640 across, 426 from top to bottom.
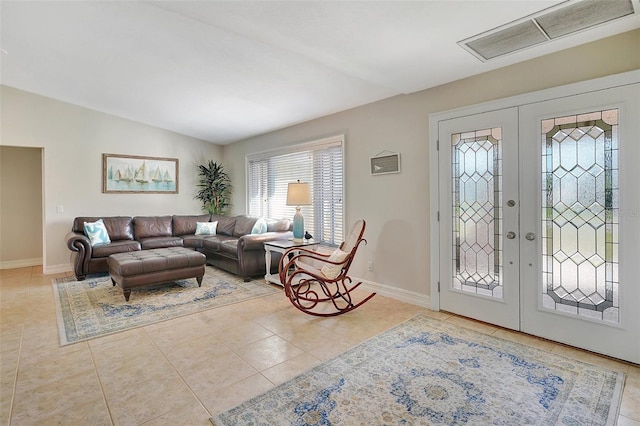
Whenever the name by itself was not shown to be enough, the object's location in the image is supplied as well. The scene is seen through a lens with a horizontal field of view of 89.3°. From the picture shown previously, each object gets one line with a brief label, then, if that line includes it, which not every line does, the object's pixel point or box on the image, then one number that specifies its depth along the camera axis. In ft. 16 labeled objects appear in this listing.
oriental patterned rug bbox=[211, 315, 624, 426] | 5.92
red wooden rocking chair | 11.31
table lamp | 14.48
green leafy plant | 23.41
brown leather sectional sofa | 15.65
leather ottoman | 12.48
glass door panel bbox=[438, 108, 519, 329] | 9.62
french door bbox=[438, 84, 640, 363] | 7.83
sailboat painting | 19.77
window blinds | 15.66
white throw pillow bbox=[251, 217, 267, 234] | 17.62
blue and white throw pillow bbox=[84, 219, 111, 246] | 16.80
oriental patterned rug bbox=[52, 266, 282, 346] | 10.21
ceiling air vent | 6.88
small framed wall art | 12.66
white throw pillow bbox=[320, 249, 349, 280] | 11.73
